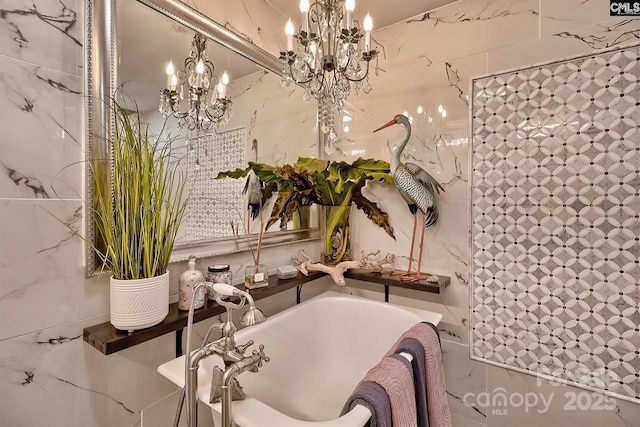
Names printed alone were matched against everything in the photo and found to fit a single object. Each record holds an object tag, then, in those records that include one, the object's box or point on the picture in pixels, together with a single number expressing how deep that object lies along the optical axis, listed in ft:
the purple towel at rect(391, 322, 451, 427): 3.60
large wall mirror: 3.28
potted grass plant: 3.03
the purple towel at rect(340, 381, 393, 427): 2.65
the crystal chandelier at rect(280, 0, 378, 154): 3.78
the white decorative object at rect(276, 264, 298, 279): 5.33
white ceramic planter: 2.99
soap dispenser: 3.74
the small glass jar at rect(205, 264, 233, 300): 4.10
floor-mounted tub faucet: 2.60
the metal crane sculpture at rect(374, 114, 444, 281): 5.24
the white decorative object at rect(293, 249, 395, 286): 5.74
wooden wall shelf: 2.93
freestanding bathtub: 4.48
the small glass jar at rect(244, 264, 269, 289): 4.68
